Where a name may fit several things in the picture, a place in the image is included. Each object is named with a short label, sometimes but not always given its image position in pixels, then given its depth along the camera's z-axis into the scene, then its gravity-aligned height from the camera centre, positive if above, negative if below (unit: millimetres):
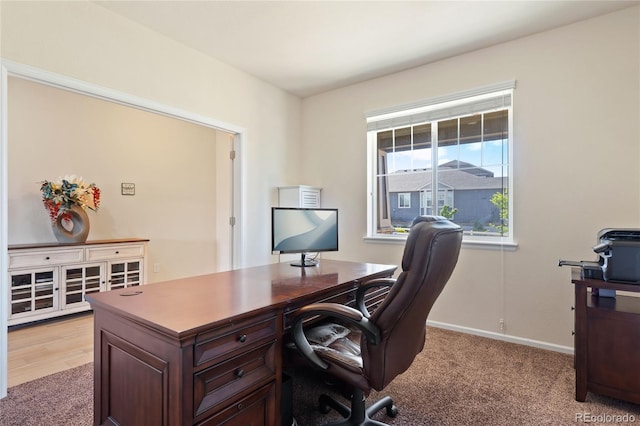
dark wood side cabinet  1869 -770
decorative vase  3580 -153
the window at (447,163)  3012 +513
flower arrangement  3455 +193
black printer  1861 -247
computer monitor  2197 -123
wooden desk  1108 -523
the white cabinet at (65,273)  3156 -640
